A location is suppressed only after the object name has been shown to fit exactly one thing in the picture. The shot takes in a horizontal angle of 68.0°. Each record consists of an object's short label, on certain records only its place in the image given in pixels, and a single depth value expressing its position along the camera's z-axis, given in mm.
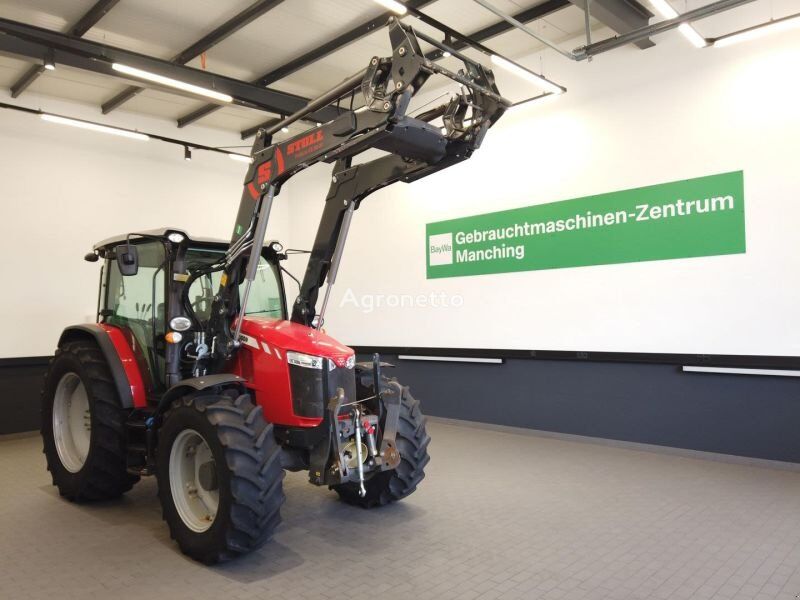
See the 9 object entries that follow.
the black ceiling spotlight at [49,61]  5727
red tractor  3148
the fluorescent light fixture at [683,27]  4238
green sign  5344
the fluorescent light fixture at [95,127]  6488
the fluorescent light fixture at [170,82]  5547
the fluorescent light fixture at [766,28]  4379
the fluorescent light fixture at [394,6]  4723
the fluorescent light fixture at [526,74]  5586
